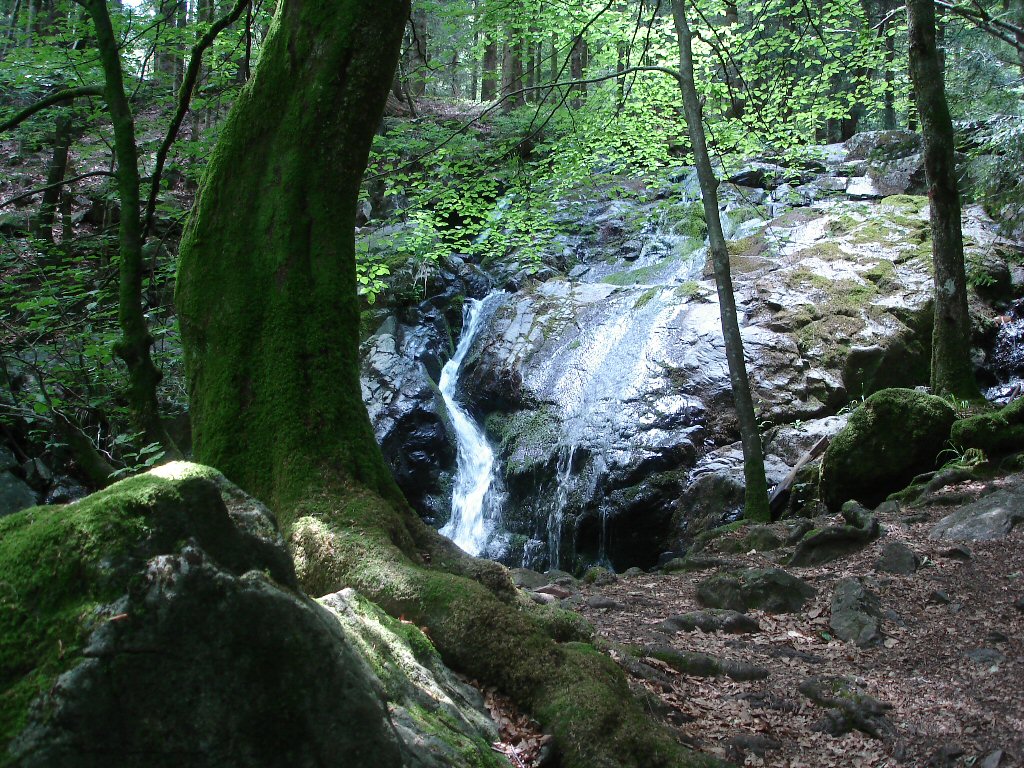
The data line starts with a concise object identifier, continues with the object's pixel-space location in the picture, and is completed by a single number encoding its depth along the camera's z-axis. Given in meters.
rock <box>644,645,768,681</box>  4.45
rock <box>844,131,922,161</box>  17.30
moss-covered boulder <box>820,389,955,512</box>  8.20
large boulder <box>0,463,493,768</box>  1.42
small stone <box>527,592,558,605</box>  5.38
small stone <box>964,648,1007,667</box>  4.33
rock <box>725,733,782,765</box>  3.54
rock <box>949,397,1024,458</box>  7.72
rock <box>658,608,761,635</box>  5.27
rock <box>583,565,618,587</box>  7.50
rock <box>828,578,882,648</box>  4.91
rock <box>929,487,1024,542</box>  6.02
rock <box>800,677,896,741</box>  3.81
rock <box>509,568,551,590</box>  7.27
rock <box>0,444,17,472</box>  9.66
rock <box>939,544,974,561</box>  5.74
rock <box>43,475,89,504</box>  10.15
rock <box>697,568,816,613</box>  5.59
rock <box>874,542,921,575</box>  5.78
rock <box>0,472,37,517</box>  9.02
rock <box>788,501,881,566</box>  6.48
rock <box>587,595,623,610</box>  6.06
